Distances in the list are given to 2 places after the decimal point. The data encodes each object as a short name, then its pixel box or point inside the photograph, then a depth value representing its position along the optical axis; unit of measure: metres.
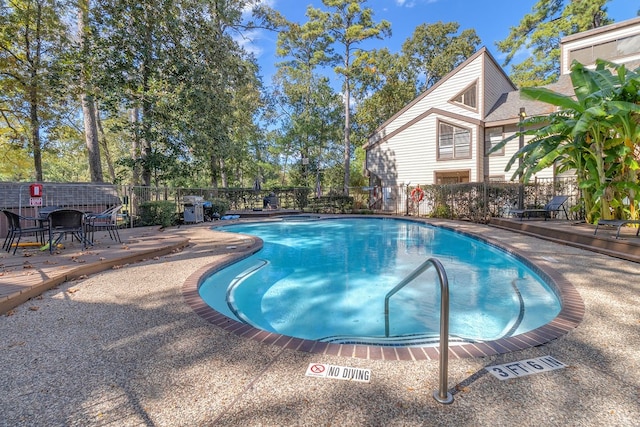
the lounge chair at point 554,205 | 9.92
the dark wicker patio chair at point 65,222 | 5.65
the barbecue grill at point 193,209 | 13.03
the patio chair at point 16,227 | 5.62
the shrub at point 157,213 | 11.59
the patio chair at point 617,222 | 5.68
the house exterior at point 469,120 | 14.72
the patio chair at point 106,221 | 6.75
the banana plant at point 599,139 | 6.43
